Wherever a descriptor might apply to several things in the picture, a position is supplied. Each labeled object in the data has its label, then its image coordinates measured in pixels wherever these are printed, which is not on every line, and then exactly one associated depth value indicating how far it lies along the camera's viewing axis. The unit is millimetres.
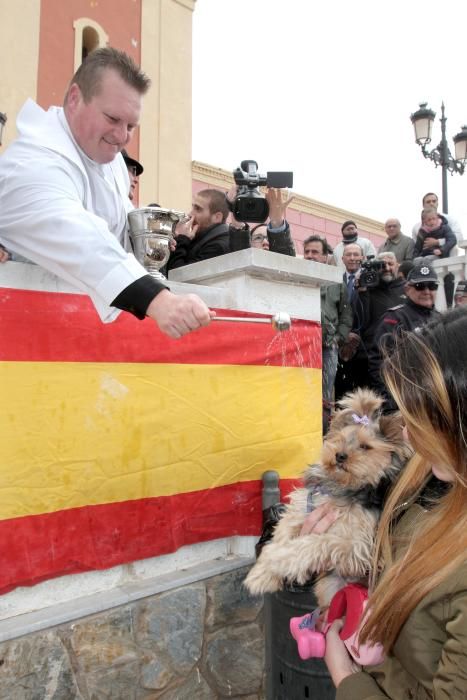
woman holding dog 1081
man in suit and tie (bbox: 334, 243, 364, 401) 5105
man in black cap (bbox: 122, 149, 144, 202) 3847
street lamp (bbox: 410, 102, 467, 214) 10336
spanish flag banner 2111
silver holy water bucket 2551
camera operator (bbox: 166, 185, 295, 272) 3387
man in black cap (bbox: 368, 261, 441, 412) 4219
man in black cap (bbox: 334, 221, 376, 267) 7681
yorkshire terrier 1979
